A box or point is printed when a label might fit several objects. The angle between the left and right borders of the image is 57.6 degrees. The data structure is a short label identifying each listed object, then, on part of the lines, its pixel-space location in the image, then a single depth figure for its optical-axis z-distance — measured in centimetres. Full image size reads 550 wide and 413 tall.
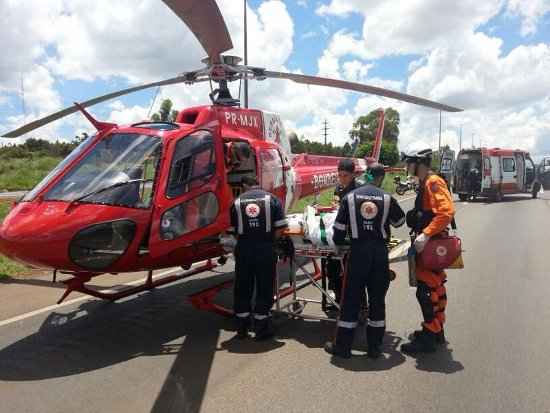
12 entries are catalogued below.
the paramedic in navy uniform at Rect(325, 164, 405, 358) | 468
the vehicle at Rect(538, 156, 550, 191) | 3578
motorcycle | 1419
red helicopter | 468
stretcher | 539
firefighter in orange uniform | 470
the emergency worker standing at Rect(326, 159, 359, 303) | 579
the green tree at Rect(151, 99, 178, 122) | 2816
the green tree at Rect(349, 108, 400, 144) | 5477
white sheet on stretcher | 534
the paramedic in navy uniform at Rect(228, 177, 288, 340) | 521
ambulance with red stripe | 2330
